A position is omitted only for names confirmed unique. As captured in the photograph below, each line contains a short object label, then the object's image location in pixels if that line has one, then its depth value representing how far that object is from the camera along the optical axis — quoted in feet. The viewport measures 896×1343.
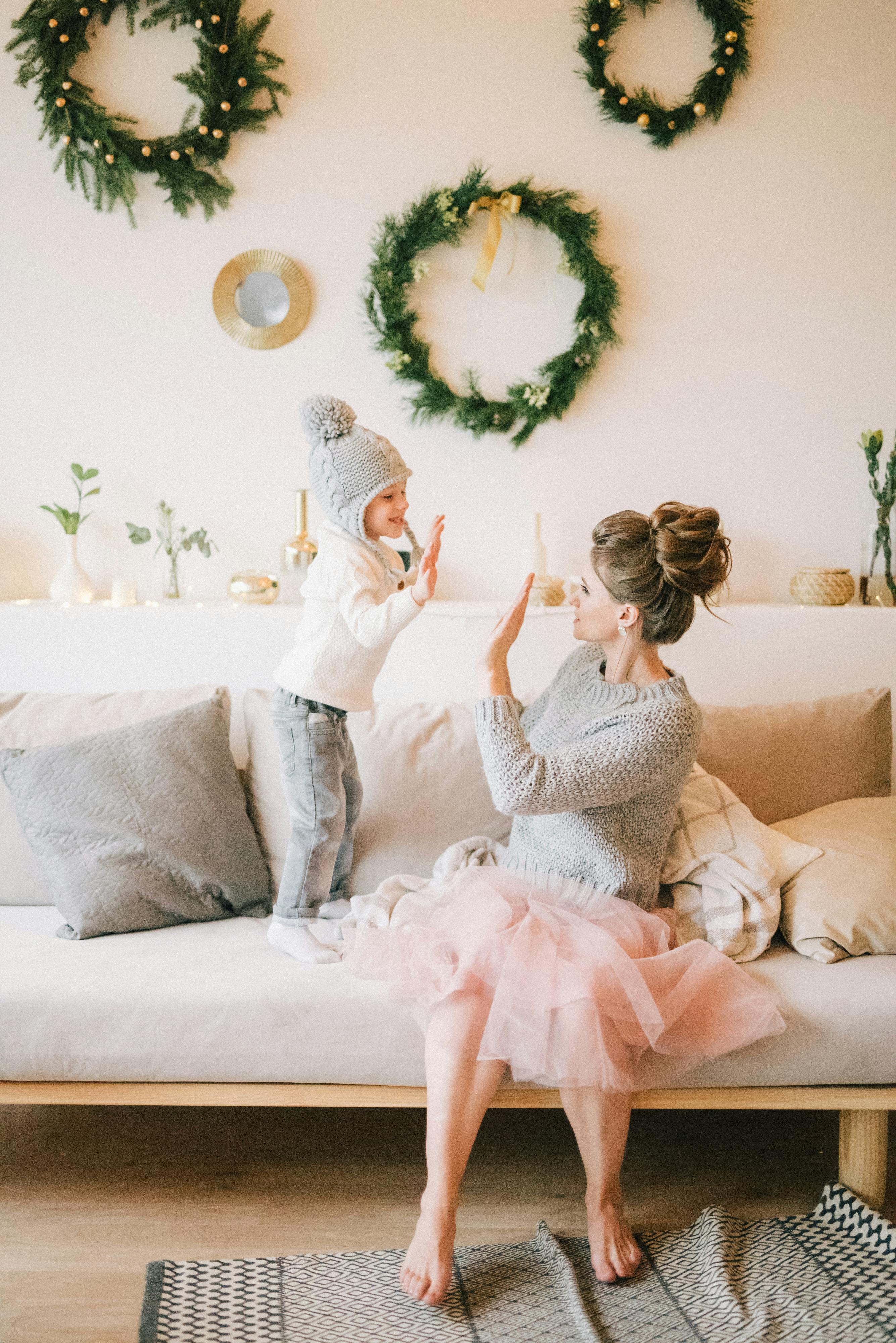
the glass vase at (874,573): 9.16
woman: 5.23
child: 6.30
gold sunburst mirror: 9.22
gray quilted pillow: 6.60
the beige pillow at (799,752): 7.26
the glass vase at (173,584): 9.36
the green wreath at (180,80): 8.86
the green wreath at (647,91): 8.93
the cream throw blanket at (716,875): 6.17
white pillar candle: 9.03
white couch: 5.64
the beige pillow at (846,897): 6.10
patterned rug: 4.94
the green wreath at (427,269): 9.08
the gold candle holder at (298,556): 9.02
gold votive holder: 8.91
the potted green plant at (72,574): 9.12
